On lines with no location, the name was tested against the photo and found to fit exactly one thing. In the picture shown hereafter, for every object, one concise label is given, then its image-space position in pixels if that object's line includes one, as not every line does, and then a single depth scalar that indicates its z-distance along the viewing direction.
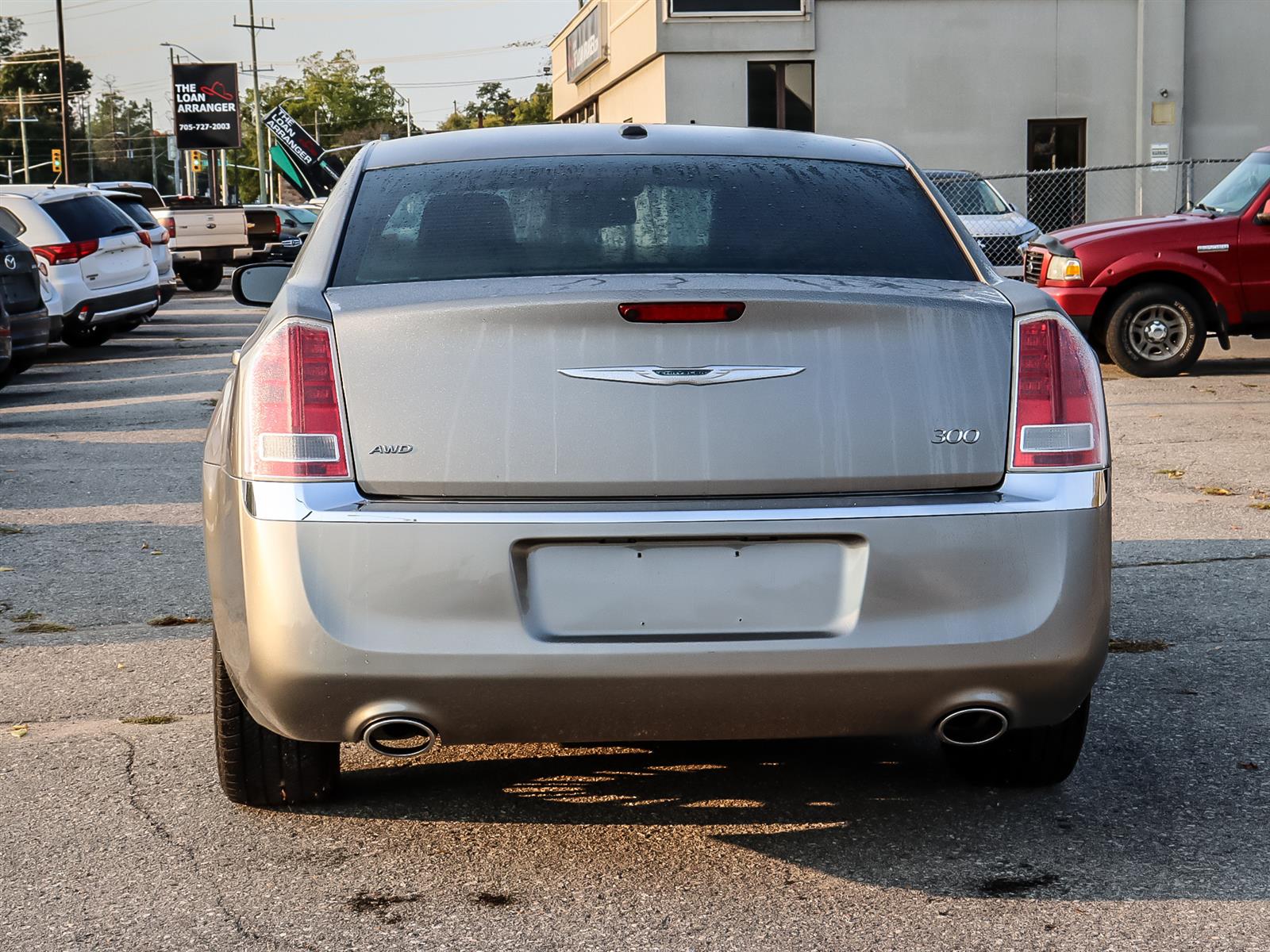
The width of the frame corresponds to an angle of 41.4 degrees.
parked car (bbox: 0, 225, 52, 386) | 14.15
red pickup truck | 13.70
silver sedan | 3.33
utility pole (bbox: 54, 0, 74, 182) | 53.69
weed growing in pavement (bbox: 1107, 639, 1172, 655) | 5.52
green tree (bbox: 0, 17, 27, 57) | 172.50
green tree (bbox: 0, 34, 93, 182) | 154.12
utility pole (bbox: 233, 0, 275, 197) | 90.06
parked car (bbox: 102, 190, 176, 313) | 22.70
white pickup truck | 30.53
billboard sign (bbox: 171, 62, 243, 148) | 66.00
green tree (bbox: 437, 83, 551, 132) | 132.62
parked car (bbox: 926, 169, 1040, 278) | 21.34
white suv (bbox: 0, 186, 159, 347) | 17.27
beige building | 32.94
